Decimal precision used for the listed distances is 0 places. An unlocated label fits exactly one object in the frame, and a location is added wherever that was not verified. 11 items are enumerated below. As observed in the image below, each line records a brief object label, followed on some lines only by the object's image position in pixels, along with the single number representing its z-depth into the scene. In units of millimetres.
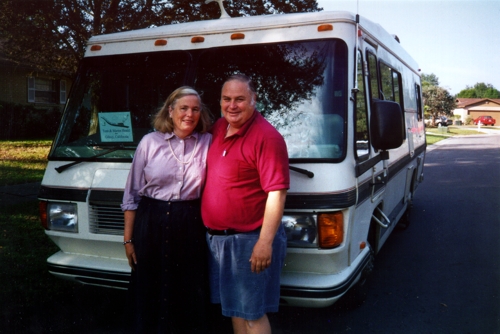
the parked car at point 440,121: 48844
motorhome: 3438
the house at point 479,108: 86812
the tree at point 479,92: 97994
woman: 3182
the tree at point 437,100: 49812
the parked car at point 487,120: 70375
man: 2842
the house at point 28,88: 21344
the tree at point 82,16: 9758
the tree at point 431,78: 87256
